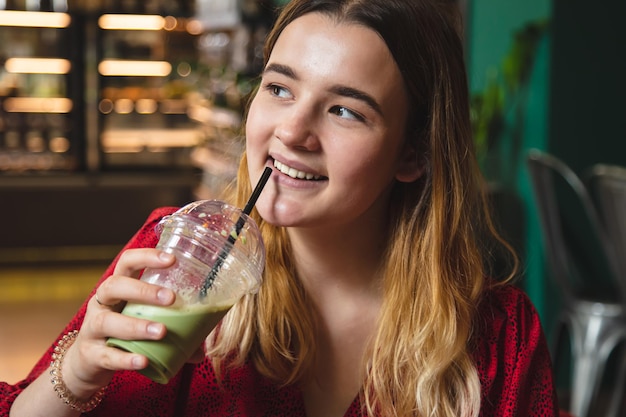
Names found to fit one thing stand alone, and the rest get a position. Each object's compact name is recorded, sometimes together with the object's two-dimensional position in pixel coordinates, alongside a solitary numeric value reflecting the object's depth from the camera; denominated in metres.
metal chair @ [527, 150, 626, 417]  3.62
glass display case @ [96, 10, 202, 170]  7.64
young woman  1.48
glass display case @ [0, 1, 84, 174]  7.37
